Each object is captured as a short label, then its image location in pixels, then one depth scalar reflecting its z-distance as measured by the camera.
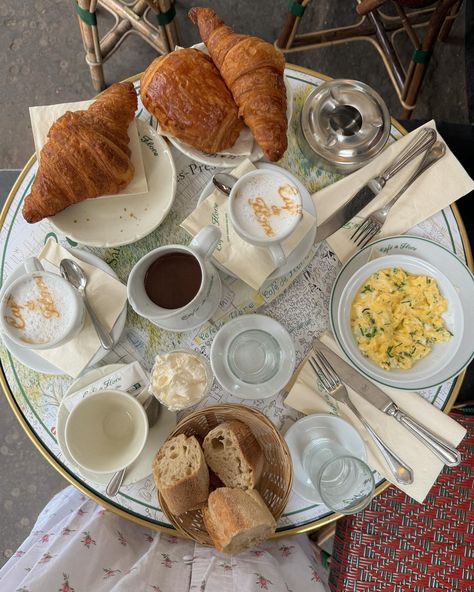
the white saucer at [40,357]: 1.01
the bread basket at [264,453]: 0.95
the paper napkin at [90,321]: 1.00
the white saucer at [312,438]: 1.01
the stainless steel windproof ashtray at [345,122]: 1.05
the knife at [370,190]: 1.03
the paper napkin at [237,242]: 0.98
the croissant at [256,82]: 0.96
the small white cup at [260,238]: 0.90
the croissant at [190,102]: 0.98
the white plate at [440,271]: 0.98
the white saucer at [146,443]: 0.99
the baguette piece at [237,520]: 0.89
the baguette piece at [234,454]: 0.95
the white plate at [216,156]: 1.02
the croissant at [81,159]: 0.98
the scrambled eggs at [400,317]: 1.00
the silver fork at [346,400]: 1.00
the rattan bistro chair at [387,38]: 1.46
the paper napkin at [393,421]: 1.00
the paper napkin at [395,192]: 1.04
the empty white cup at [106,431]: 0.94
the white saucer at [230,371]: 1.00
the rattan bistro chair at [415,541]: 1.19
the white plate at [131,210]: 1.02
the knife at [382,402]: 0.99
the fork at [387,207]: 1.03
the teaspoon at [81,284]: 1.00
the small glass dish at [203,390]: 0.96
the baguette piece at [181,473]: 0.91
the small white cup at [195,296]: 0.88
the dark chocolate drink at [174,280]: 0.94
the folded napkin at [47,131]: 1.03
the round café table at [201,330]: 1.04
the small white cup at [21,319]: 0.91
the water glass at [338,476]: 0.97
